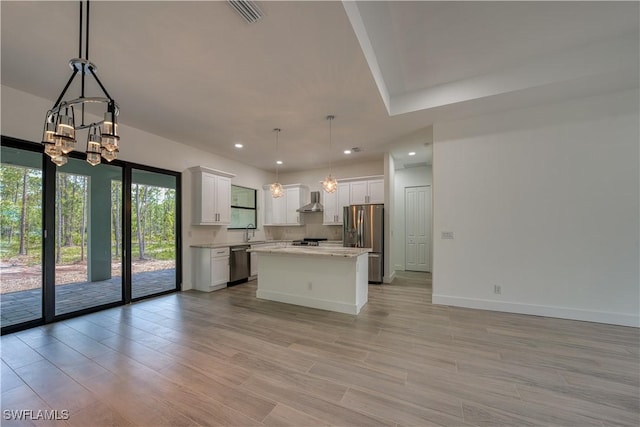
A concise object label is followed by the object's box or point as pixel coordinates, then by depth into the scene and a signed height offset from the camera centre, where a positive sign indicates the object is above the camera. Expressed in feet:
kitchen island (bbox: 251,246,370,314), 11.93 -3.31
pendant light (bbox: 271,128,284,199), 14.47 +1.51
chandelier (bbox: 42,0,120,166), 5.62 +2.04
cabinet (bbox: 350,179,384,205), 19.38 +1.92
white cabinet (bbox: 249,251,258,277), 19.45 -3.86
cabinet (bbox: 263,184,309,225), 22.84 +0.95
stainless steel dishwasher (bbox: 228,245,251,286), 17.66 -3.71
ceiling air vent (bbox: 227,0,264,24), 6.08 +5.33
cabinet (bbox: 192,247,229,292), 16.17 -3.63
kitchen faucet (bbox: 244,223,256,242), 22.02 -1.67
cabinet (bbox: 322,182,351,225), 20.57 +1.02
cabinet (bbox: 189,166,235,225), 16.76 +1.39
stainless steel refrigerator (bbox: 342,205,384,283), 18.06 -1.39
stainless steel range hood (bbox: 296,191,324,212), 19.80 +0.59
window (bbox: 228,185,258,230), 21.29 +0.69
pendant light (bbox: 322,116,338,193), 13.32 +1.69
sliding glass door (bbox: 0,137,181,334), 10.25 -0.97
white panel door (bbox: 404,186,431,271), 22.50 -1.19
